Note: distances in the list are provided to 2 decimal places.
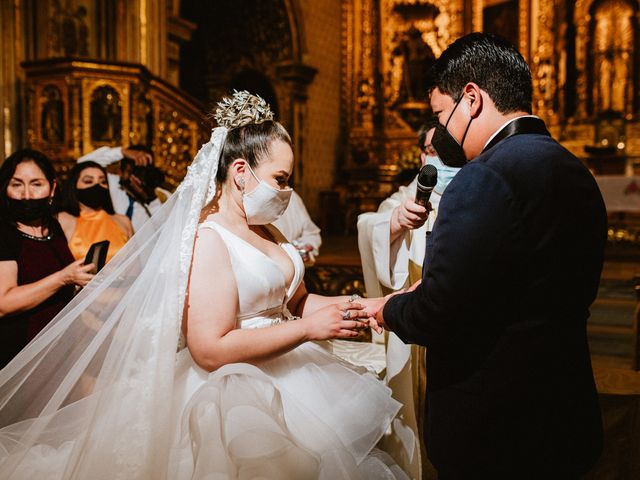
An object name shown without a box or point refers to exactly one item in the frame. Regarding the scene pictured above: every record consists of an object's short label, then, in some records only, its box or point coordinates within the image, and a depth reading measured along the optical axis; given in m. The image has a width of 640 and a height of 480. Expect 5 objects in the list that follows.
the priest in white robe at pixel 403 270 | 2.61
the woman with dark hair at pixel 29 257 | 2.87
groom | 1.60
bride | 1.99
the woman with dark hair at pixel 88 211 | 4.15
